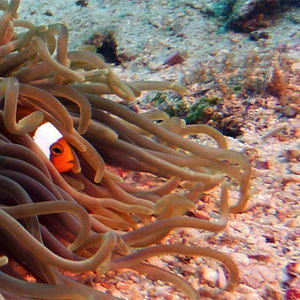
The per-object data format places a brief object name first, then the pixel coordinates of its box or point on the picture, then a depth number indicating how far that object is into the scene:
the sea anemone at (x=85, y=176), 0.42
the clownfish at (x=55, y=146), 0.49
